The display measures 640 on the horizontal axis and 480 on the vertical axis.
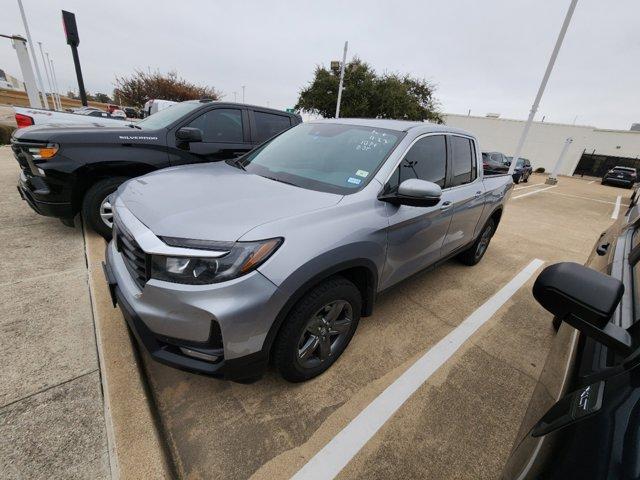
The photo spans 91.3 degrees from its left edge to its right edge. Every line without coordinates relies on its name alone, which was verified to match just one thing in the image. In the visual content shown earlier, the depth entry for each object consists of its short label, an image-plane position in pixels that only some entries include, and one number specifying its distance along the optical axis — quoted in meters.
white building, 31.27
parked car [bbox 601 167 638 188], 21.50
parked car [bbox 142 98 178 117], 12.43
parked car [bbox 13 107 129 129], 5.43
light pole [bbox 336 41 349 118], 14.37
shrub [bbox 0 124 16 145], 10.23
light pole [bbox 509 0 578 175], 10.71
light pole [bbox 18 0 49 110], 17.01
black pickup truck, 3.33
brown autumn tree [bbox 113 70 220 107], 32.31
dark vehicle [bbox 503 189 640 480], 0.70
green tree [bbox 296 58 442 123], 21.81
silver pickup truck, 1.55
